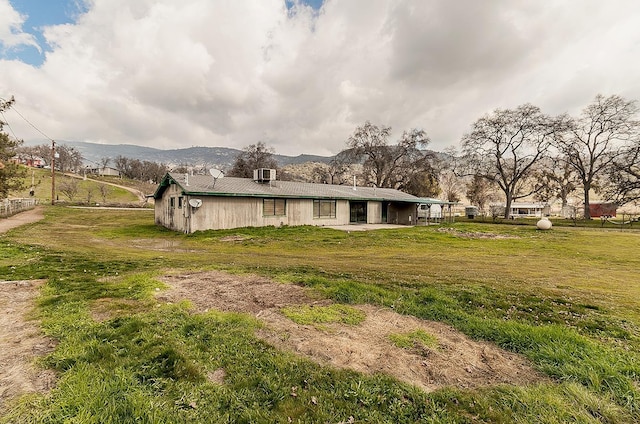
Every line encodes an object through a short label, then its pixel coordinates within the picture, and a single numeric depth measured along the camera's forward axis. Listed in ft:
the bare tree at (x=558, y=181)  138.00
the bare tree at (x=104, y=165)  331.57
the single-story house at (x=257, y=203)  56.95
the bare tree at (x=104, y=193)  159.24
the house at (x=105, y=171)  319.06
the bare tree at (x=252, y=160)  162.50
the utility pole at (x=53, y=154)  123.24
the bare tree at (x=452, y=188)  208.03
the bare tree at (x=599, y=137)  104.17
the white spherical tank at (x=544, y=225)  77.61
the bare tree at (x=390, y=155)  147.54
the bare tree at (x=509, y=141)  114.62
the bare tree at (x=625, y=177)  99.11
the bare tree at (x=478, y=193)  189.06
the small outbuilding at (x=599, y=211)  159.98
